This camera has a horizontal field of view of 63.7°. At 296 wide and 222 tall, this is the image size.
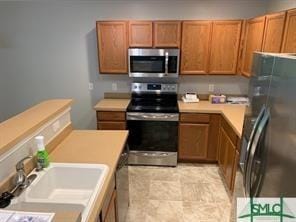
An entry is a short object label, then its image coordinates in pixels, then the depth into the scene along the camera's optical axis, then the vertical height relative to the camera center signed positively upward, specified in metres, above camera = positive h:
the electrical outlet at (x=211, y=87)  3.74 -0.68
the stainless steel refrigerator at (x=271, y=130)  1.00 -0.41
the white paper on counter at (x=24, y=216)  0.84 -0.61
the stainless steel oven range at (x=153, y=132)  3.26 -1.21
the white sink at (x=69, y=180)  1.56 -0.90
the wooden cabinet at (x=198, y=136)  3.27 -1.27
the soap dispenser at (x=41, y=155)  1.55 -0.73
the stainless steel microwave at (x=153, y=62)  3.24 -0.27
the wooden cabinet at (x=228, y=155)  2.60 -1.29
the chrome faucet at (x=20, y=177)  1.36 -0.75
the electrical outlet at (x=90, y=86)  3.87 -0.69
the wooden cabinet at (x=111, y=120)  3.33 -1.06
